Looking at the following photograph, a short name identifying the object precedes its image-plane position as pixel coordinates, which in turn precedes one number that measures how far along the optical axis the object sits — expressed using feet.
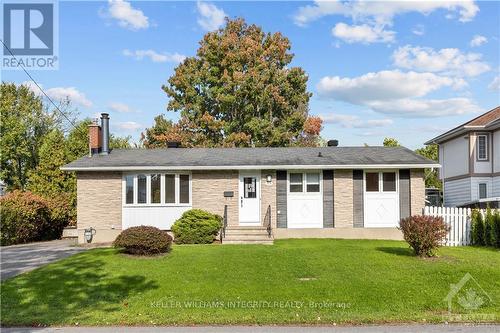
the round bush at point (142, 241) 40.81
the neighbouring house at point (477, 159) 83.46
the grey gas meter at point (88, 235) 57.93
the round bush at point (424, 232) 39.22
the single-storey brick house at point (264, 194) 59.36
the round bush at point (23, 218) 62.90
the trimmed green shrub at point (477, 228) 53.01
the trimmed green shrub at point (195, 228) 54.95
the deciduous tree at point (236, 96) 116.47
